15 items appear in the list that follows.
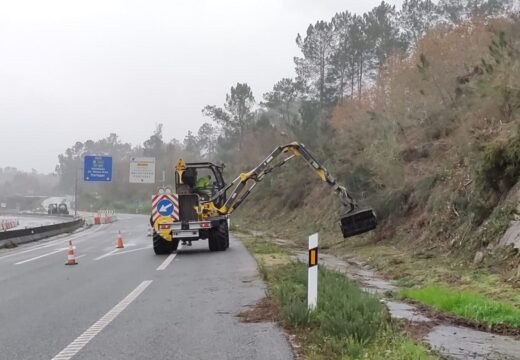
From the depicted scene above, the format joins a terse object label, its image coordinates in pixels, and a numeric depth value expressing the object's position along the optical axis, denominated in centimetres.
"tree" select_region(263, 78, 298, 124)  6502
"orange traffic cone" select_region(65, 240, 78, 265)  1706
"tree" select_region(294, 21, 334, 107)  5584
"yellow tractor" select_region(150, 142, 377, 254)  1955
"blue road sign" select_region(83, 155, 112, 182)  5116
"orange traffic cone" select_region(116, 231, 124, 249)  2423
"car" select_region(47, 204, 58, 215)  9700
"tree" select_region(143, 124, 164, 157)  12765
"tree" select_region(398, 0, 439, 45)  5003
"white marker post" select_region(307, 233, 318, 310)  767
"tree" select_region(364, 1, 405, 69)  4956
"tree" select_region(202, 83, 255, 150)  7519
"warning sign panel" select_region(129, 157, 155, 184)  5102
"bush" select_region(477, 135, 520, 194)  1451
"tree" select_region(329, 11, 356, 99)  5378
